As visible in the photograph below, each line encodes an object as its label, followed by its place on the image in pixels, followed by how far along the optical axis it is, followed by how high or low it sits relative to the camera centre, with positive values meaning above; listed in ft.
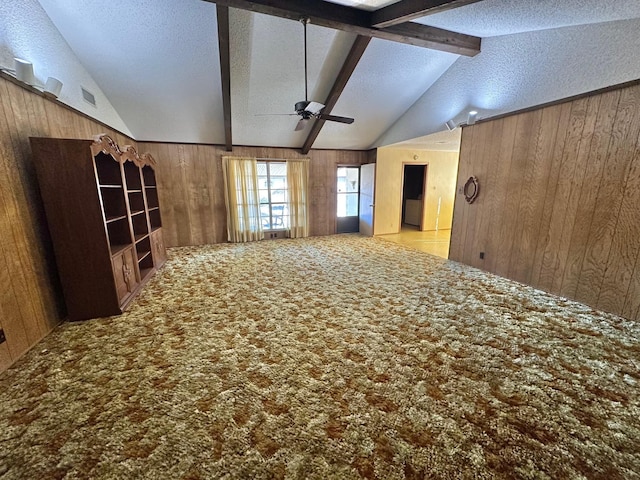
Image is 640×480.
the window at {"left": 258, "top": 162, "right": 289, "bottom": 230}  20.82 -0.86
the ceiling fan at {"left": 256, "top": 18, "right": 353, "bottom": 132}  11.00 +3.10
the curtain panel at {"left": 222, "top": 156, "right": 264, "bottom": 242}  19.47 -1.15
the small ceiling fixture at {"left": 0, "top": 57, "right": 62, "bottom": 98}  7.03 +2.92
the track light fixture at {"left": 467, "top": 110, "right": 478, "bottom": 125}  12.64 +3.11
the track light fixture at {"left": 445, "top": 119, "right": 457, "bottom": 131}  13.89 +3.00
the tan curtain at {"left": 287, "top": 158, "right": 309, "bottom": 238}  21.13 -1.03
